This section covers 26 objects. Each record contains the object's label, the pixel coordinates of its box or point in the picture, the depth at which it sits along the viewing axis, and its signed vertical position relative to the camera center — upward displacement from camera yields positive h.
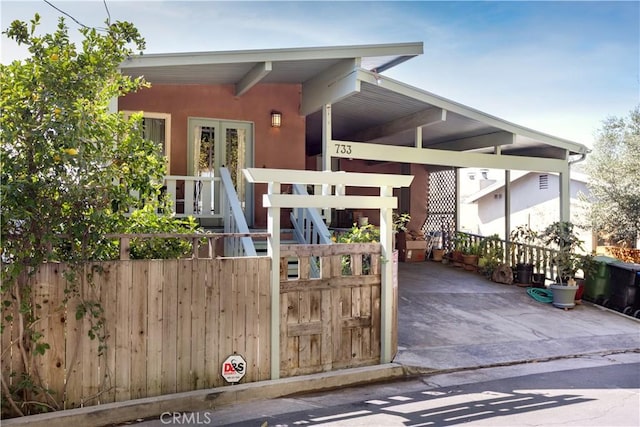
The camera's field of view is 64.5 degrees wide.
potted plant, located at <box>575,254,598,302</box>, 9.45 -0.88
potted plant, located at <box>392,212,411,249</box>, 7.06 -0.06
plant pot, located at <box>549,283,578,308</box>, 8.91 -1.33
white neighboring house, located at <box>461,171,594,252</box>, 19.69 +0.76
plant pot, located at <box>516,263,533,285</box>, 10.56 -1.11
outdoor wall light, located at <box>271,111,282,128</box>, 8.97 +1.77
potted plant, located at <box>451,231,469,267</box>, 12.55 -0.72
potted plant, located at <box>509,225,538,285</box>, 10.59 -0.72
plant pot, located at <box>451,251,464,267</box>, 12.49 -0.97
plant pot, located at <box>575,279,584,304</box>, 9.55 -1.35
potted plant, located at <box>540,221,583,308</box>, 8.94 -0.76
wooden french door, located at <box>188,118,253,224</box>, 8.56 +1.16
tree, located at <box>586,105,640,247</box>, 15.72 +1.30
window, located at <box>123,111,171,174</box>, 8.28 +1.46
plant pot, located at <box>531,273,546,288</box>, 10.48 -1.24
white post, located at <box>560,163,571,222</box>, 10.58 +0.54
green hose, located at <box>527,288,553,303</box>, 9.36 -1.40
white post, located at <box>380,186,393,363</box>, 5.45 -0.69
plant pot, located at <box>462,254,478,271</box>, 11.88 -0.99
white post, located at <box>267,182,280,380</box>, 4.86 -0.70
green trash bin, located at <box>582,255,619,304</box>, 9.48 -1.18
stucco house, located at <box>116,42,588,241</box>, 7.57 +1.87
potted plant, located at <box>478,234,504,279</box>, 11.14 -0.79
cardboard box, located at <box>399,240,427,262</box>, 13.50 -0.84
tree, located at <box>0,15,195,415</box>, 3.84 +0.42
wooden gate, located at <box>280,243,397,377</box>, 4.98 -0.93
